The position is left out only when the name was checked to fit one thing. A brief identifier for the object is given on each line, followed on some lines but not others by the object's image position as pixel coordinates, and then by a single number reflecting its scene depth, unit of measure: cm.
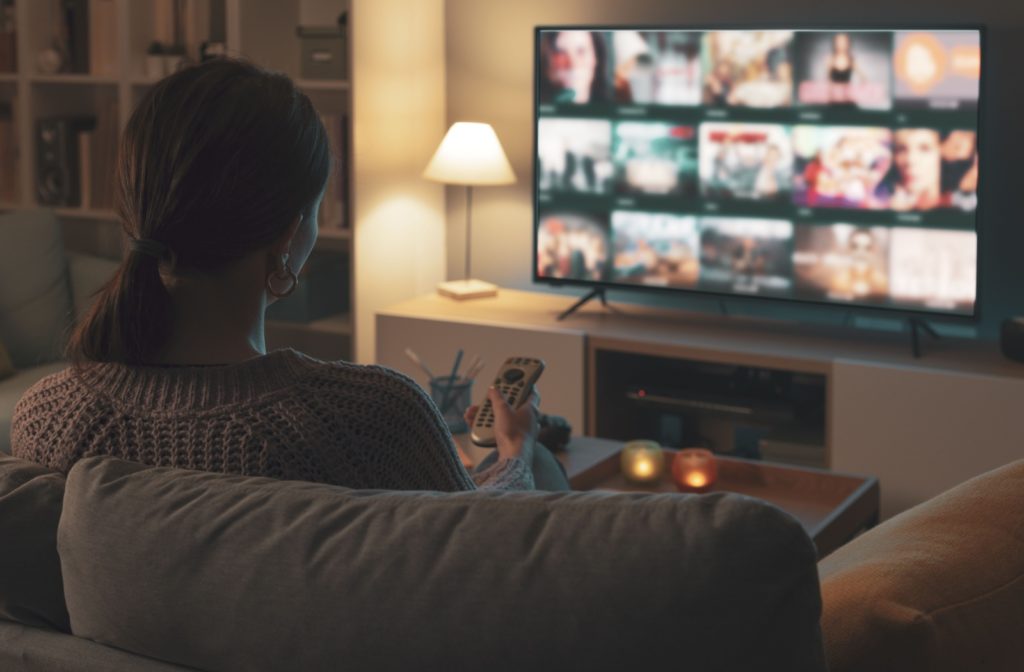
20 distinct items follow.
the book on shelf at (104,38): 471
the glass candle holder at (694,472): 282
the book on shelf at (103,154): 478
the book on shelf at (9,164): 491
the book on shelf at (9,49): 486
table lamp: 423
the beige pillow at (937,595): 101
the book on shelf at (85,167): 479
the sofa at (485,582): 91
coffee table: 268
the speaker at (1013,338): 352
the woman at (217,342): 139
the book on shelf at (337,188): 434
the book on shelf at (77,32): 477
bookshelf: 450
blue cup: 303
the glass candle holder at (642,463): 290
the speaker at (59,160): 480
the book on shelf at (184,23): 467
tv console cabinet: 346
